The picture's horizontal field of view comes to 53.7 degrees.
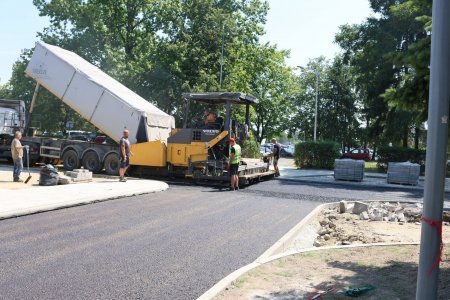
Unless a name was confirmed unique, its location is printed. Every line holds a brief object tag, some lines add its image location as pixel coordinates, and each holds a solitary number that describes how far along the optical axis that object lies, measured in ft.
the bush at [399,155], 80.69
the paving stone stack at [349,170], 66.49
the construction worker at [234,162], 46.73
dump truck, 50.49
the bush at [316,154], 85.61
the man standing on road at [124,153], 47.85
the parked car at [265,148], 132.75
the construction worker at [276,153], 65.51
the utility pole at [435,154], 9.39
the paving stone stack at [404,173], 63.82
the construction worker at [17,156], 44.39
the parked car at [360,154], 136.77
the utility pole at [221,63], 103.56
